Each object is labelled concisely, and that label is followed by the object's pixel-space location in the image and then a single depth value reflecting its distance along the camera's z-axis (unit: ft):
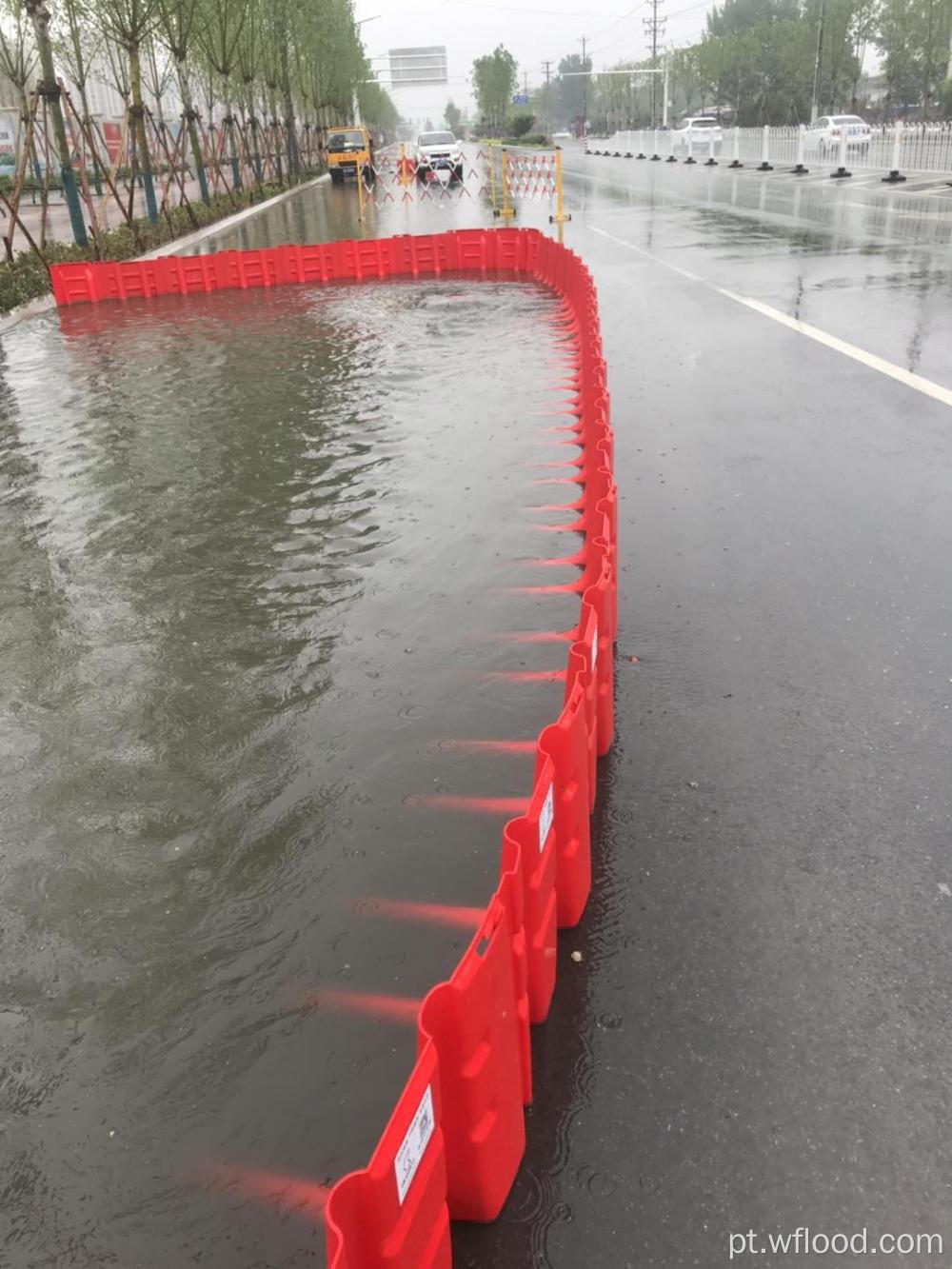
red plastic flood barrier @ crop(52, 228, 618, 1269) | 5.70
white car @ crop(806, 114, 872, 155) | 115.96
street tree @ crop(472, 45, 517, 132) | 419.95
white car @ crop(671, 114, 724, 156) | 165.68
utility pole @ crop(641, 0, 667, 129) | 356.30
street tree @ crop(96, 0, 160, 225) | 72.79
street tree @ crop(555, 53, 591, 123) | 574.15
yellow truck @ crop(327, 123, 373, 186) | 179.83
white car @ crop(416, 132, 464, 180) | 157.99
